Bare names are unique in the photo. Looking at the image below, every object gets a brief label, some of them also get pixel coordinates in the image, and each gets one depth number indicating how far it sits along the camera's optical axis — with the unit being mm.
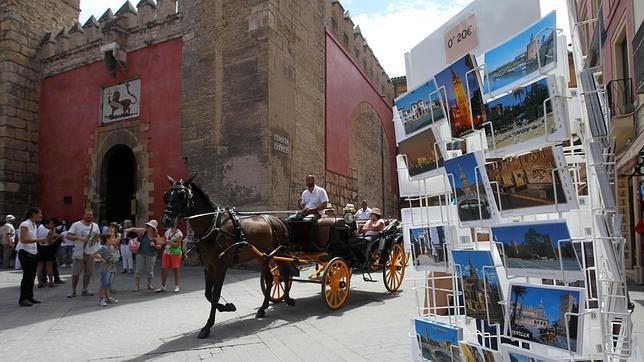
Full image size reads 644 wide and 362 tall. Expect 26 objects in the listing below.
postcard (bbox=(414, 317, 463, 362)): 2232
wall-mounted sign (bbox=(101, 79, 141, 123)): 14375
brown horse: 5500
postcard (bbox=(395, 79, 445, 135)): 2346
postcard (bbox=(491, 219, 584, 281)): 1732
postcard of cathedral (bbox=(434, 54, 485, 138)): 2076
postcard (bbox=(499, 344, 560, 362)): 1819
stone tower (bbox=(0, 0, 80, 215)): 15664
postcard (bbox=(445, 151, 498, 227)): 2025
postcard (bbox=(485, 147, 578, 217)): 1743
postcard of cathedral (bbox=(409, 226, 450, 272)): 2352
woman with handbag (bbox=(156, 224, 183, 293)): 8672
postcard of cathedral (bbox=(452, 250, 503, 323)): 2047
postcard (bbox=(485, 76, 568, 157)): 1752
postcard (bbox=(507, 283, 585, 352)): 1705
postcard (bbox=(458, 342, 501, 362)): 2033
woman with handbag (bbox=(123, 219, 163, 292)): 8805
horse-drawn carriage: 5598
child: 7359
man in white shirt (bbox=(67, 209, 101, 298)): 7961
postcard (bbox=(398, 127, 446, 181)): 2381
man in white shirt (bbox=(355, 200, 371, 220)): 10836
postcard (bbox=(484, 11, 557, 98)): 1776
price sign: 2273
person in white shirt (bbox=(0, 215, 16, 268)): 9250
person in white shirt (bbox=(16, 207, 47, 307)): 7246
